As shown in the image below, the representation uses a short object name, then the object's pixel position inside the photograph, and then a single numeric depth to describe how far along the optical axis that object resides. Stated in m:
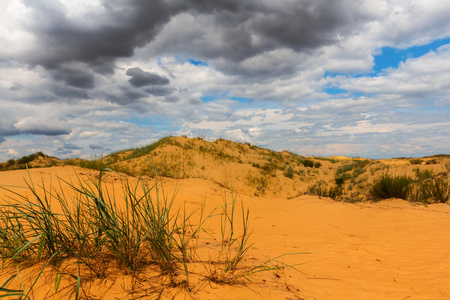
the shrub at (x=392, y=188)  9.24
